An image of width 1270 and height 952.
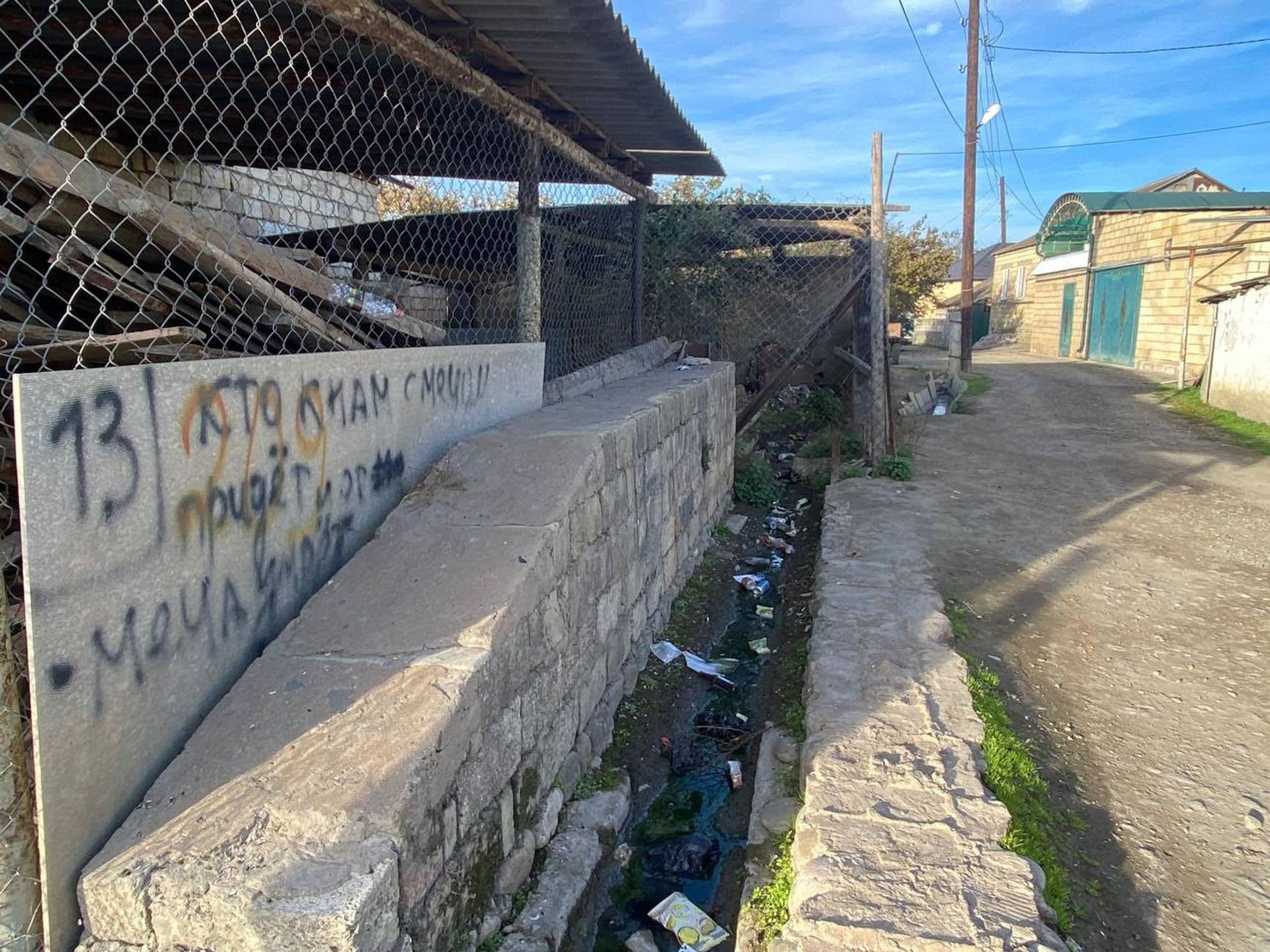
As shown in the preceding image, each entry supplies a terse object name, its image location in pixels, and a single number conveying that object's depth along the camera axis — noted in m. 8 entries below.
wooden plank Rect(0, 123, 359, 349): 2.00
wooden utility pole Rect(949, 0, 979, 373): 17.11
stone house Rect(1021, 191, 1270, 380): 14.82
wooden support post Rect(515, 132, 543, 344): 4.53
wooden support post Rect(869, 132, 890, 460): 7.18
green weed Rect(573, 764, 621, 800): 3.22
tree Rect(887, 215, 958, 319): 21.72
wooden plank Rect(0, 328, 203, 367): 1.98
